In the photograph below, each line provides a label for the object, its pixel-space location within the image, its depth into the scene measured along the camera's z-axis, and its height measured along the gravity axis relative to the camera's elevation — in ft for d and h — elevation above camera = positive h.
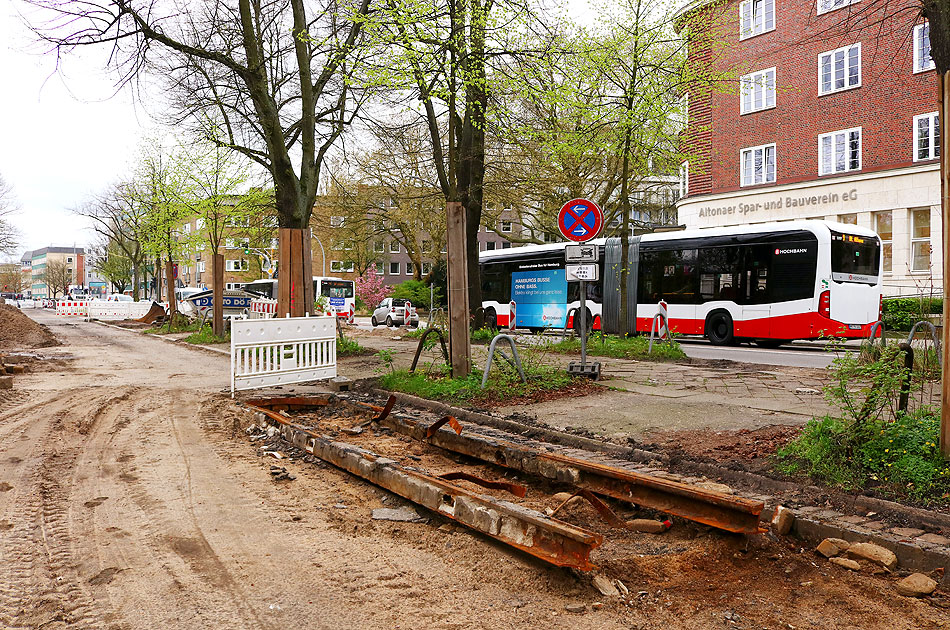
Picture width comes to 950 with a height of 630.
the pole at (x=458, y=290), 31.76 +0.87
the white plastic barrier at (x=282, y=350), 34.53 -2.11
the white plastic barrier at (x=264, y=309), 67.10 +0.04
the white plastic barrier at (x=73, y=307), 148.77 +0.60
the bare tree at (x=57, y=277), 363.97 +16.98
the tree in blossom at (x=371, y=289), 185.73 +5.38
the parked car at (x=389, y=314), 127.95 -0.90
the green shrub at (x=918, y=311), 36.30 -0.17
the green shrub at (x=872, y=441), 15.46 -3.13
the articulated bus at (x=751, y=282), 60.44 +2.45
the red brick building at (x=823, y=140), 88.07 +23.09
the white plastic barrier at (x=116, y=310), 146.41 -0.04
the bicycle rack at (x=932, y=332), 30.18 -1.04
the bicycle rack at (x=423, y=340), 35.26 -1.65
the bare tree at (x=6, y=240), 150.51 +14.95
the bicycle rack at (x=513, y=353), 31.19 -2.03
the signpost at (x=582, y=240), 34.55 +3.45
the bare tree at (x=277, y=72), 45.50 +17.07
